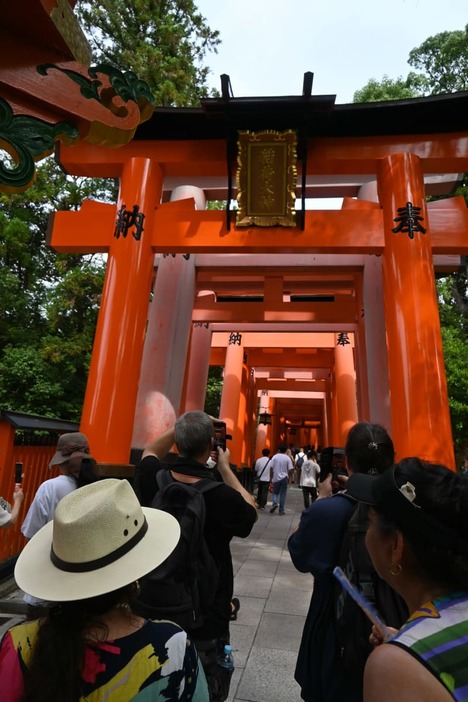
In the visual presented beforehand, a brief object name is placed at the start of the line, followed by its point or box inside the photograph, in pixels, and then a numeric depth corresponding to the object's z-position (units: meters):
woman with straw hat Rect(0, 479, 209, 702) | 0.89
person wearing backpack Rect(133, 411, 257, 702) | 1.71
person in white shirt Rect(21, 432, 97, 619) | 2.68
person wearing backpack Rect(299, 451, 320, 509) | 9.41
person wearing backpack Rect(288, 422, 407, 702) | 1.49
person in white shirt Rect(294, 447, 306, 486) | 13.45
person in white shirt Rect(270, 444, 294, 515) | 9.72
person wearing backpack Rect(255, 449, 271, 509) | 10.25
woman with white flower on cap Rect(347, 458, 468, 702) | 0.76
